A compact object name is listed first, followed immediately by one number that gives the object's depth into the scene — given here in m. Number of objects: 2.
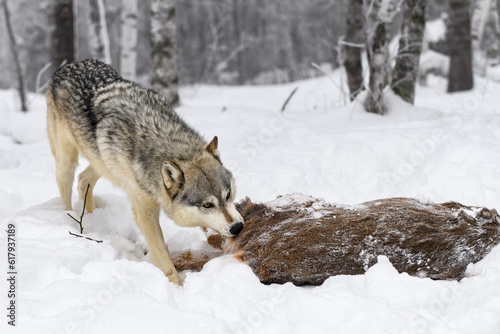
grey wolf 3.61
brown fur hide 3.16
